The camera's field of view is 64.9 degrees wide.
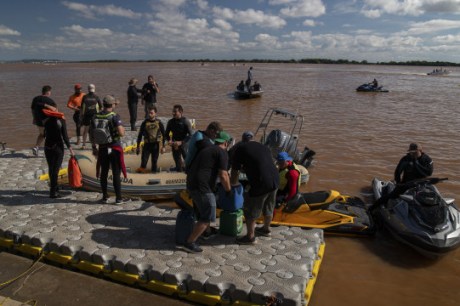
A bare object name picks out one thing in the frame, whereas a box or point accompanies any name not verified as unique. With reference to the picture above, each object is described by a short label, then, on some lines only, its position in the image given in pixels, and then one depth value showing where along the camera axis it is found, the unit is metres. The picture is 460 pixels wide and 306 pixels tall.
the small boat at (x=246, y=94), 22.50
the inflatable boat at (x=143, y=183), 6.54
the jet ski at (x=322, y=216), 5.61
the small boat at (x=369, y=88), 27.78
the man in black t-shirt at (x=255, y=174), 4.31
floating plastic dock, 3.85
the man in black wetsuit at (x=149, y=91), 10.91
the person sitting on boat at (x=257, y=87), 23.24
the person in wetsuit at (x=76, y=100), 8.70
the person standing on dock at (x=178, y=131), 6.86
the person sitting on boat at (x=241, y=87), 22.87
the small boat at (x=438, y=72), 58.81
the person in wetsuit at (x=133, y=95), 10.52
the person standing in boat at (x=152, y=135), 6.79
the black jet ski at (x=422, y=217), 5.03
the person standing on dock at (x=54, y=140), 5.62
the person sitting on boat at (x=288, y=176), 5.43
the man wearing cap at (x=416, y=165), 6.24
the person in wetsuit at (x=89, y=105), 8.17
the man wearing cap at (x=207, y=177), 4.07
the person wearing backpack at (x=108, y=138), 5.36
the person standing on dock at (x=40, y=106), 6.58
